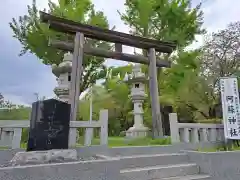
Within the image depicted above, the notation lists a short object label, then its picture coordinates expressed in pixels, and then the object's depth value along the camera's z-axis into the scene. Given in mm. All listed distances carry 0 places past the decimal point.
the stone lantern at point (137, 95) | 8258
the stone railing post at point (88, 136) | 4523
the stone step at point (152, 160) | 3938
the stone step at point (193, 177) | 3754
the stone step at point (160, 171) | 3617
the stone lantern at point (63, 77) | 7282
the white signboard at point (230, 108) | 5078
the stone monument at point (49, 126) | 3545
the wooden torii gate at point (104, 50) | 6047
